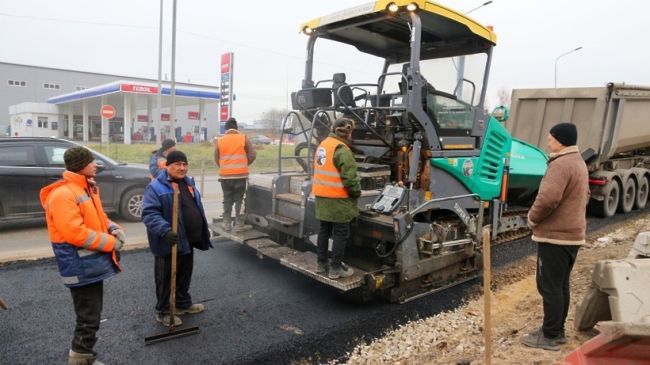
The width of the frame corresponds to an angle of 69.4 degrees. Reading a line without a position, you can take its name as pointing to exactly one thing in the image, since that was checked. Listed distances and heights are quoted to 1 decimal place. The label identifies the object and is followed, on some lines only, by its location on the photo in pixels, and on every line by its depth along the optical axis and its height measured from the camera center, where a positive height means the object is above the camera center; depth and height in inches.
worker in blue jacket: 155.8 -38.9
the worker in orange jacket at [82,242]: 122.6 -35.6
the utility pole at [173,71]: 656.5 +61.4
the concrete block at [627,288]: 125.6 -38.6
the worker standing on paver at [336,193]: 173.3 -24.7
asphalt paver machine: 188.5 -13.4
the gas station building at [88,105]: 1317.7 +14.3
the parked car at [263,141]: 1526.1 -66.8
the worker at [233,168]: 248.5 -26.0
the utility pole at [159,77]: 714.6 +56.3
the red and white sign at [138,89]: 1222.3 +59.8
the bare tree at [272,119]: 1923.4 +9.5
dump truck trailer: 354.0 +13.3
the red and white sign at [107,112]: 722.2 -4.2
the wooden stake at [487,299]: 121.5 -42.4
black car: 293.3 -46.1
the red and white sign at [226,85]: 650.2 +46.4
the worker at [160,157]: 247.8 -24.5
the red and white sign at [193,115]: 1868.8 +0.2
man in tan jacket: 142.4 -24.9
